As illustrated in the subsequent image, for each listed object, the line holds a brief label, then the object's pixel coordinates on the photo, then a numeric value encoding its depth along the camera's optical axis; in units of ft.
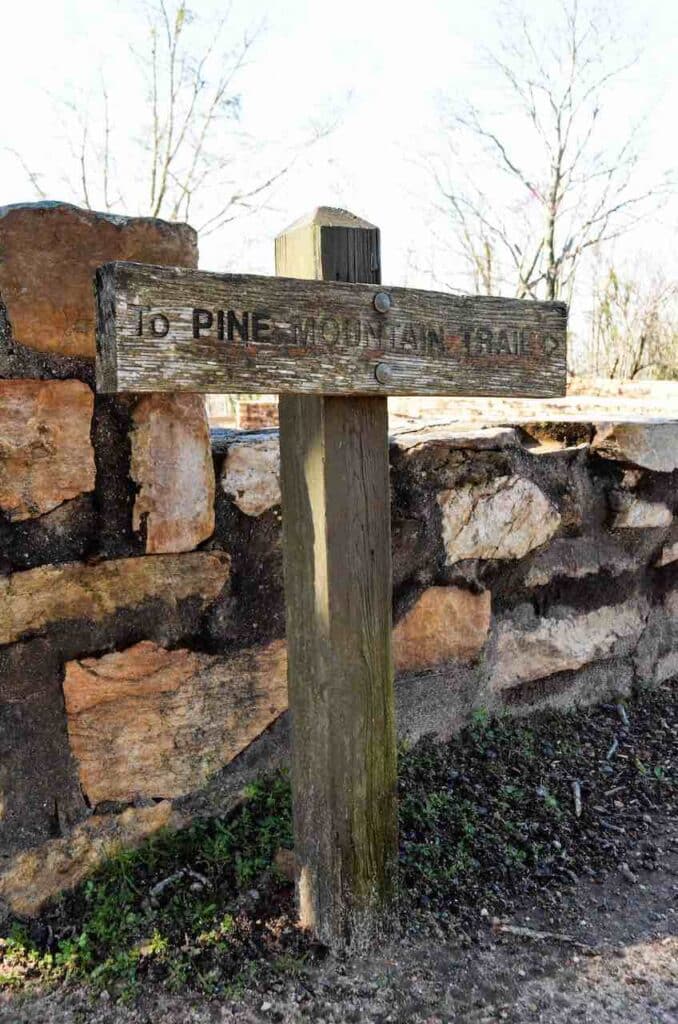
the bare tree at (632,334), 38.04
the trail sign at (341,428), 4.51
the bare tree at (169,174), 43.88
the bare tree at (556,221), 44.96
